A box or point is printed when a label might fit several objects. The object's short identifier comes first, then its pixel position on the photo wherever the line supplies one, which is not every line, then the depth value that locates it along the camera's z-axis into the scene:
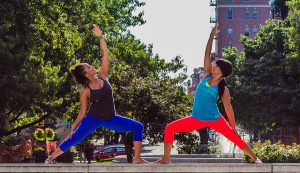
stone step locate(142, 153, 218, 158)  30.44
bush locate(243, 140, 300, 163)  23.88
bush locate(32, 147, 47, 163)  33.12
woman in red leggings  9.62
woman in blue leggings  9.46
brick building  108.19
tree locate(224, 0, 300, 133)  47.69
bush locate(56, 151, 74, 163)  31.46
